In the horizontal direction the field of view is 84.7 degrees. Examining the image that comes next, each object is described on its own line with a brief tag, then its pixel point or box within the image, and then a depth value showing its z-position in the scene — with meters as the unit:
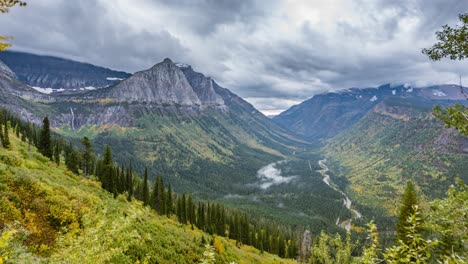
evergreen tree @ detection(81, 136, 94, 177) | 91.86
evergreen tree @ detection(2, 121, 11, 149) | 62.14
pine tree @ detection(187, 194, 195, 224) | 100.05
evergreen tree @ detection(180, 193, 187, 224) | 95.41
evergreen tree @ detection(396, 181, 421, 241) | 39.77
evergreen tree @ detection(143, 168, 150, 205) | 92.41
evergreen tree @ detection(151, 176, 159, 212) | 94.88
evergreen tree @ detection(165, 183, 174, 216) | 96.76
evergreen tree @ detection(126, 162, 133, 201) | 91.94
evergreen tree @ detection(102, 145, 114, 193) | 79.38
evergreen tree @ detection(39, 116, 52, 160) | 81.56
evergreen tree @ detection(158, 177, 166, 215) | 91.36
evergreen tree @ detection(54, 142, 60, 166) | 81.67
